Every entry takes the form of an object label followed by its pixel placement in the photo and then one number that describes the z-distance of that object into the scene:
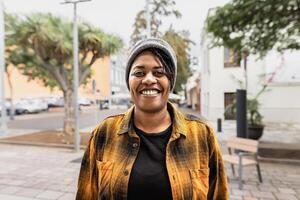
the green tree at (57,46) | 9.71
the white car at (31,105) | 29.53
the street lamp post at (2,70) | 10.93
